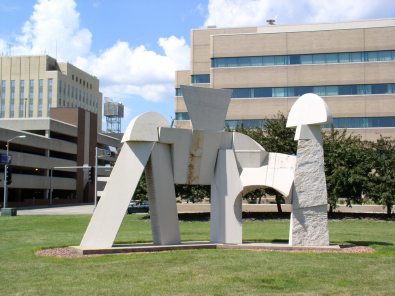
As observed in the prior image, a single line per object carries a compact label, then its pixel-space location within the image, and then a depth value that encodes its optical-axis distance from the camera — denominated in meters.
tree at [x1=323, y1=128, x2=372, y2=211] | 38.11
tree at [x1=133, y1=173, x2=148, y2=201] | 40.37
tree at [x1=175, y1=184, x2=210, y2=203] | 40.06
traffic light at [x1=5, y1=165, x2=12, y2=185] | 43.28
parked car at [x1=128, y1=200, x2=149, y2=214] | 54.22
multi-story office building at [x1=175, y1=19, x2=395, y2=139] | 62.66
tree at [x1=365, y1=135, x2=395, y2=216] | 38.88
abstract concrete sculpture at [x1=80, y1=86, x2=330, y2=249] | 16.52
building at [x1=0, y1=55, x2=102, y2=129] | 128.50
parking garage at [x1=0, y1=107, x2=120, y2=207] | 69.19
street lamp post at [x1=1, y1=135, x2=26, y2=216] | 43.53
